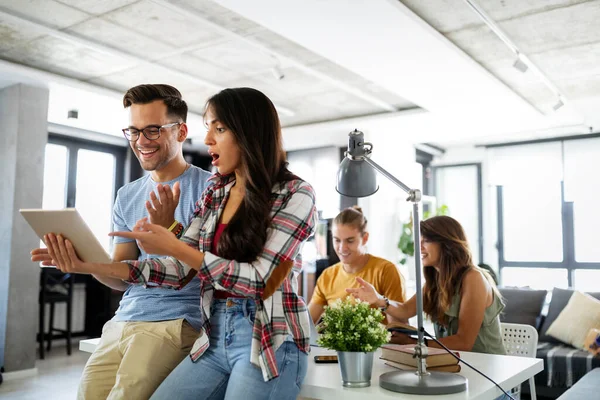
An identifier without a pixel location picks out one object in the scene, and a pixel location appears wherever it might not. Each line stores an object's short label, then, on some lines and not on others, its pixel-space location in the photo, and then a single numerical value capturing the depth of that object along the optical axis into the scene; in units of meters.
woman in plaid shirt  1.37
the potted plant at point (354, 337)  1.61
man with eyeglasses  1.63
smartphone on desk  1.99
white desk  1.57
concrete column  5.18
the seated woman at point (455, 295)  2.51
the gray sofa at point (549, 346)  4.46
